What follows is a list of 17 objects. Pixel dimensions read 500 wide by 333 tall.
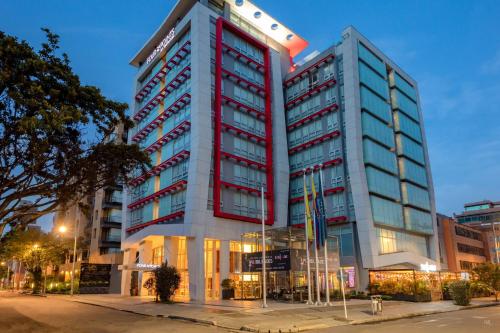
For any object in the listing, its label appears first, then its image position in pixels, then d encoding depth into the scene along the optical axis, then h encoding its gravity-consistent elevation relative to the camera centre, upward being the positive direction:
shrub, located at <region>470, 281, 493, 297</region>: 47.62 -2.85
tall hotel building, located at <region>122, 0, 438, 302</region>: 52.00 +17.11
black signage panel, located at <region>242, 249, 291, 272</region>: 35.75 +0.55
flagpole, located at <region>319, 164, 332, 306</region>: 32.95 -1.88
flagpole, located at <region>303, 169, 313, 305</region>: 33.81 +0.12
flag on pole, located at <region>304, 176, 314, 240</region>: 33.45 +3.62
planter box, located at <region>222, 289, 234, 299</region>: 46.05 -2.75
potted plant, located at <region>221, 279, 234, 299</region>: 46.12 -2.21
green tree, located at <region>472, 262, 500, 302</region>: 45.34 -1.04
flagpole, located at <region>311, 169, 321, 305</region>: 32.50 +1.74
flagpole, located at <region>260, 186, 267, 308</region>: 31.78 -0.08
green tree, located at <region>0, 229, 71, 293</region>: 63.10 +2.42
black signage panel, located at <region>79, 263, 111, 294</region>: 66.06 -1.38
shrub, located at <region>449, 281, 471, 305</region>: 38.94 -2.48
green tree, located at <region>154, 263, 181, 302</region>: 40.00 -1.26
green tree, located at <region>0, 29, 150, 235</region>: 19.11 +6.72
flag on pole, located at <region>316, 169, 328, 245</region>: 31.91 +3.85
